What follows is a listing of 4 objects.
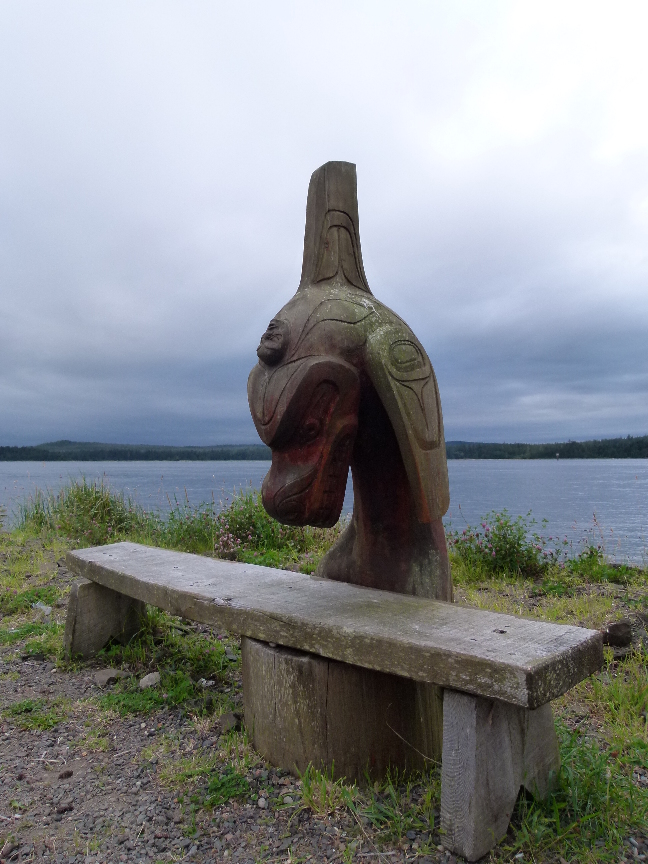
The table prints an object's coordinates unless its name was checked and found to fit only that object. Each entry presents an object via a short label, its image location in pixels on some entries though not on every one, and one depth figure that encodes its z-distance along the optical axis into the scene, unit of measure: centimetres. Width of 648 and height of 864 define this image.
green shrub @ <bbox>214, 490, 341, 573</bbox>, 693
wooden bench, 209
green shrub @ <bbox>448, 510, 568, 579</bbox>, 654
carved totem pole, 263
